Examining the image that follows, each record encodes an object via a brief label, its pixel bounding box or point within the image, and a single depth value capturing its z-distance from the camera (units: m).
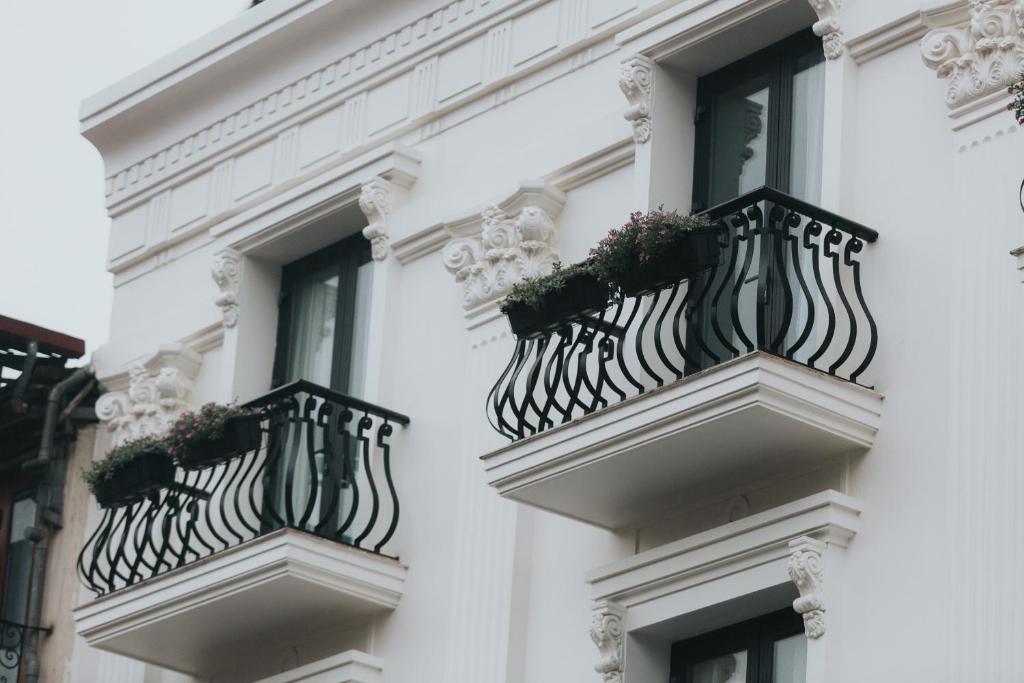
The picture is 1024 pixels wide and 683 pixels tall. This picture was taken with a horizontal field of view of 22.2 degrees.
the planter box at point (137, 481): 17.02
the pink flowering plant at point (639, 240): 13.66
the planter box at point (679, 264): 13.65
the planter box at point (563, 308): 14.16
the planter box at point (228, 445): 16.37
